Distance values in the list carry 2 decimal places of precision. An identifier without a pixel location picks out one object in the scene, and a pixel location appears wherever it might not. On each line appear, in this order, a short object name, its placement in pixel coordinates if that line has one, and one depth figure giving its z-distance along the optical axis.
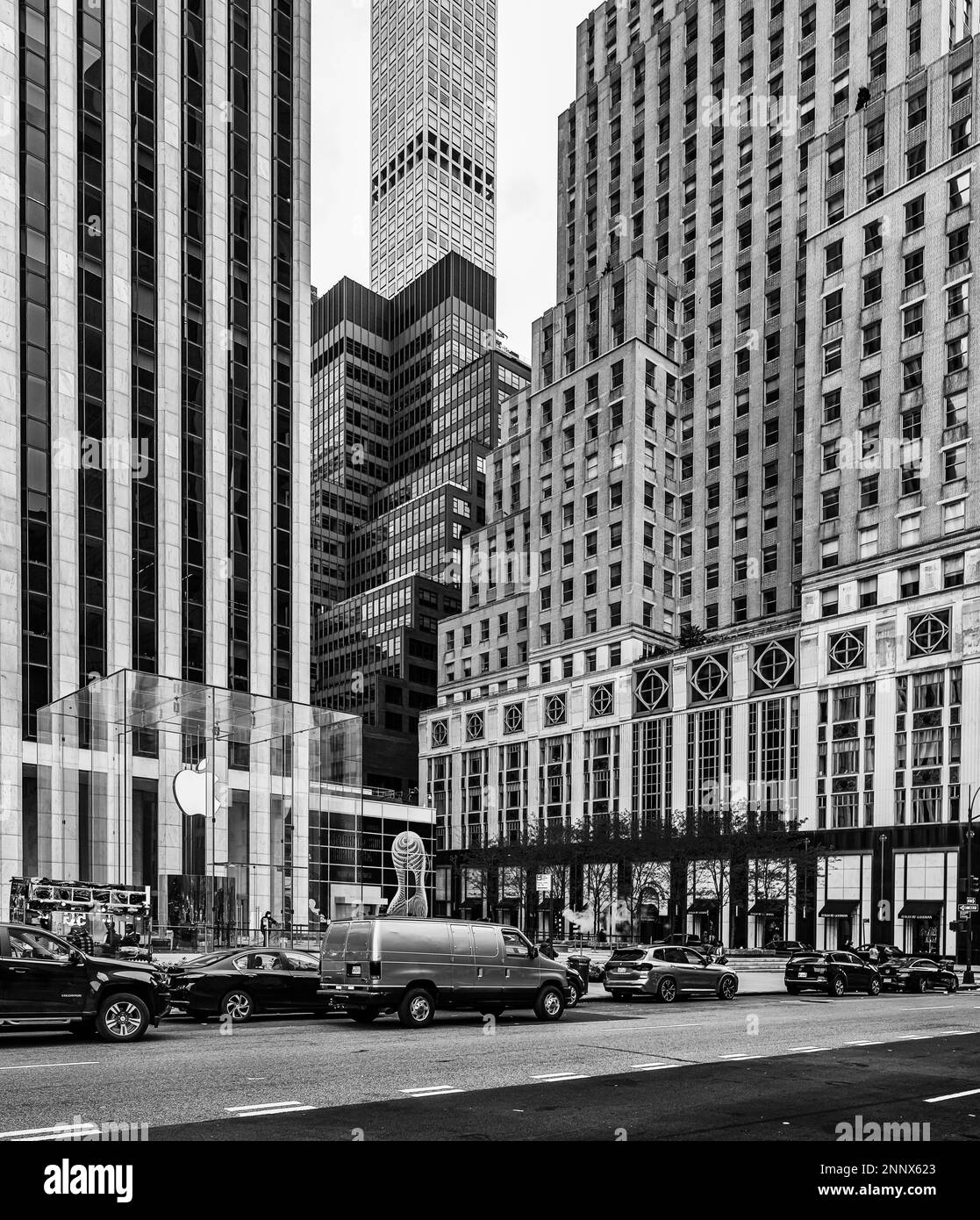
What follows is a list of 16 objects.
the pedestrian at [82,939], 27.46
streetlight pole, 46.07
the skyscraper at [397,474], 140.75
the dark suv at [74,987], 17.11
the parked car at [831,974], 37.69
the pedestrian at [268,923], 37.70
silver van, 21.62
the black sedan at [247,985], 22.33
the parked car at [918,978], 42.12
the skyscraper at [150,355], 55.59
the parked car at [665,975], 30.58
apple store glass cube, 41.22
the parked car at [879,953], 48.72
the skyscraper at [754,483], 78.00
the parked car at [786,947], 63.93
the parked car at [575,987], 27.12
